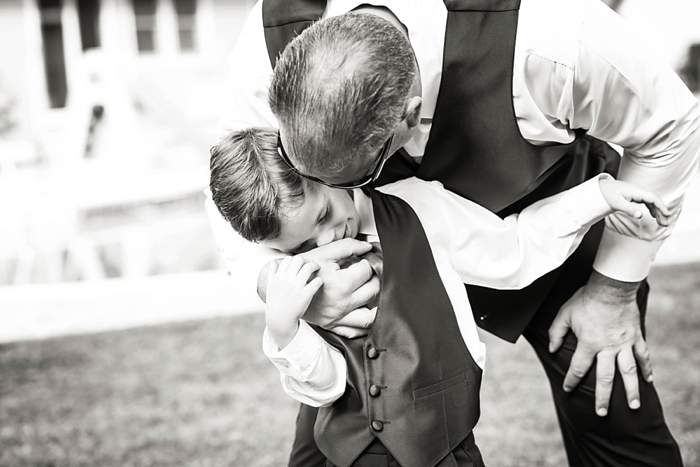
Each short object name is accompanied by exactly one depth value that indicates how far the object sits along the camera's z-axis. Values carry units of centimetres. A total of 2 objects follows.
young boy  181
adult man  161
